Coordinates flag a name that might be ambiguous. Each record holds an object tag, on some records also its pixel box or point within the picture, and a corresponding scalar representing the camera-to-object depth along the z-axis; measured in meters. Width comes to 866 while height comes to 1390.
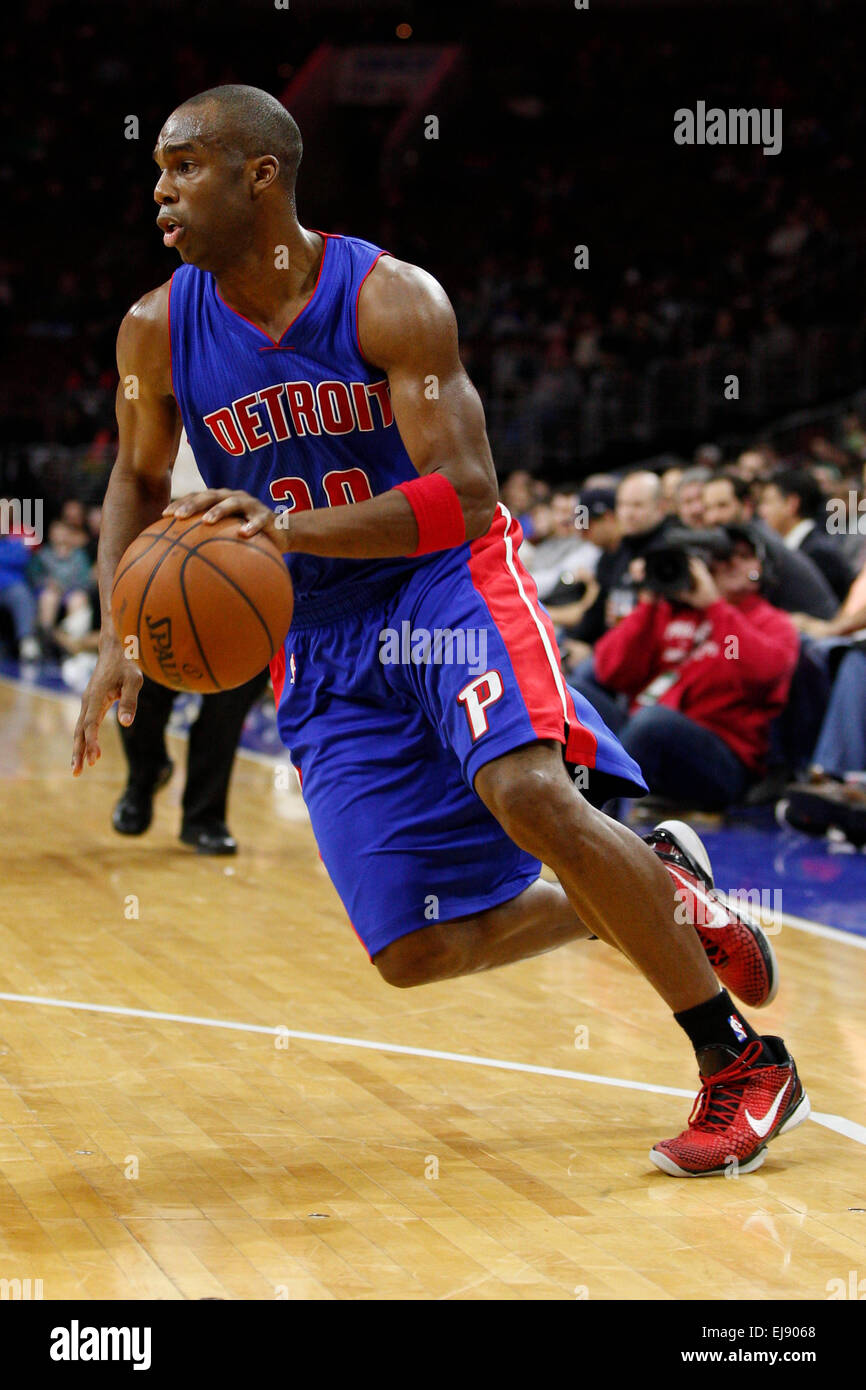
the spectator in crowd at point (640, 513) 7.59
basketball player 2.96
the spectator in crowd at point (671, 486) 9.08
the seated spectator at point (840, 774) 6.69
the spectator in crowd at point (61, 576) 14.76
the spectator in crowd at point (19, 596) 15.26
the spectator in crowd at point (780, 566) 7.70
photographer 7.02
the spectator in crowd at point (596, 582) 8.06
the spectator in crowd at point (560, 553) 9.42
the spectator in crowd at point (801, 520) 8.19
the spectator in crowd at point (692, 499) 8.13
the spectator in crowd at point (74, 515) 14.97
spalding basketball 2.70
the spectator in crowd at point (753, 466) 9.25
